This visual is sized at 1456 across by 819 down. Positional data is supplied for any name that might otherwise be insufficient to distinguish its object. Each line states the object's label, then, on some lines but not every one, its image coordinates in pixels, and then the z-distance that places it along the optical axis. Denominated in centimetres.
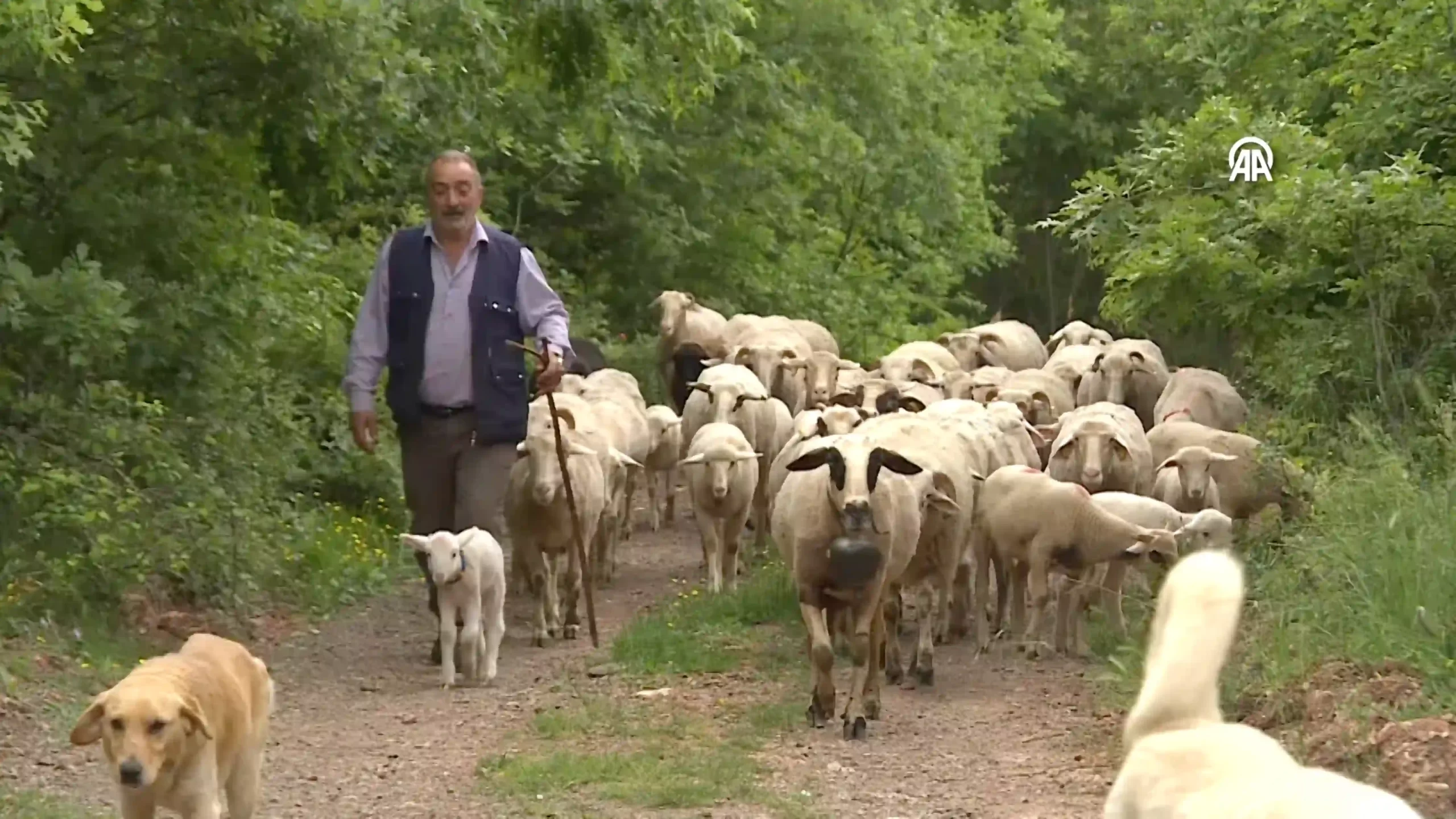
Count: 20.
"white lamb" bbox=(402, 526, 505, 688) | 1076
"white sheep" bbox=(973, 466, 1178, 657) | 1209
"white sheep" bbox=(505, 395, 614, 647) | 1278
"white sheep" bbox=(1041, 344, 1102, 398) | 2012
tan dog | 673
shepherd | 1043
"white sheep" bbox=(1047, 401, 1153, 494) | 1390
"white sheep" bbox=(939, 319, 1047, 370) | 2350
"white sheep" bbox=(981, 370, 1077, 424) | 1716
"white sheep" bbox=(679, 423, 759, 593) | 1462
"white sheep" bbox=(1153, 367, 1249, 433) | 1711
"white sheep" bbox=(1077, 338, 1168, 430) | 1903
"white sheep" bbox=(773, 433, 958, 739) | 1020
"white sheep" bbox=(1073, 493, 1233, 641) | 1229
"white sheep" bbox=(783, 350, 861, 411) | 1933
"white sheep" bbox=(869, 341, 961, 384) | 1952
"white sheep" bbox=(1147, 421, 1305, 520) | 1292
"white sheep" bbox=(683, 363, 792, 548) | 1703
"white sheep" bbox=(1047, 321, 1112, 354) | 2377
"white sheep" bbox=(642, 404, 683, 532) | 1769
